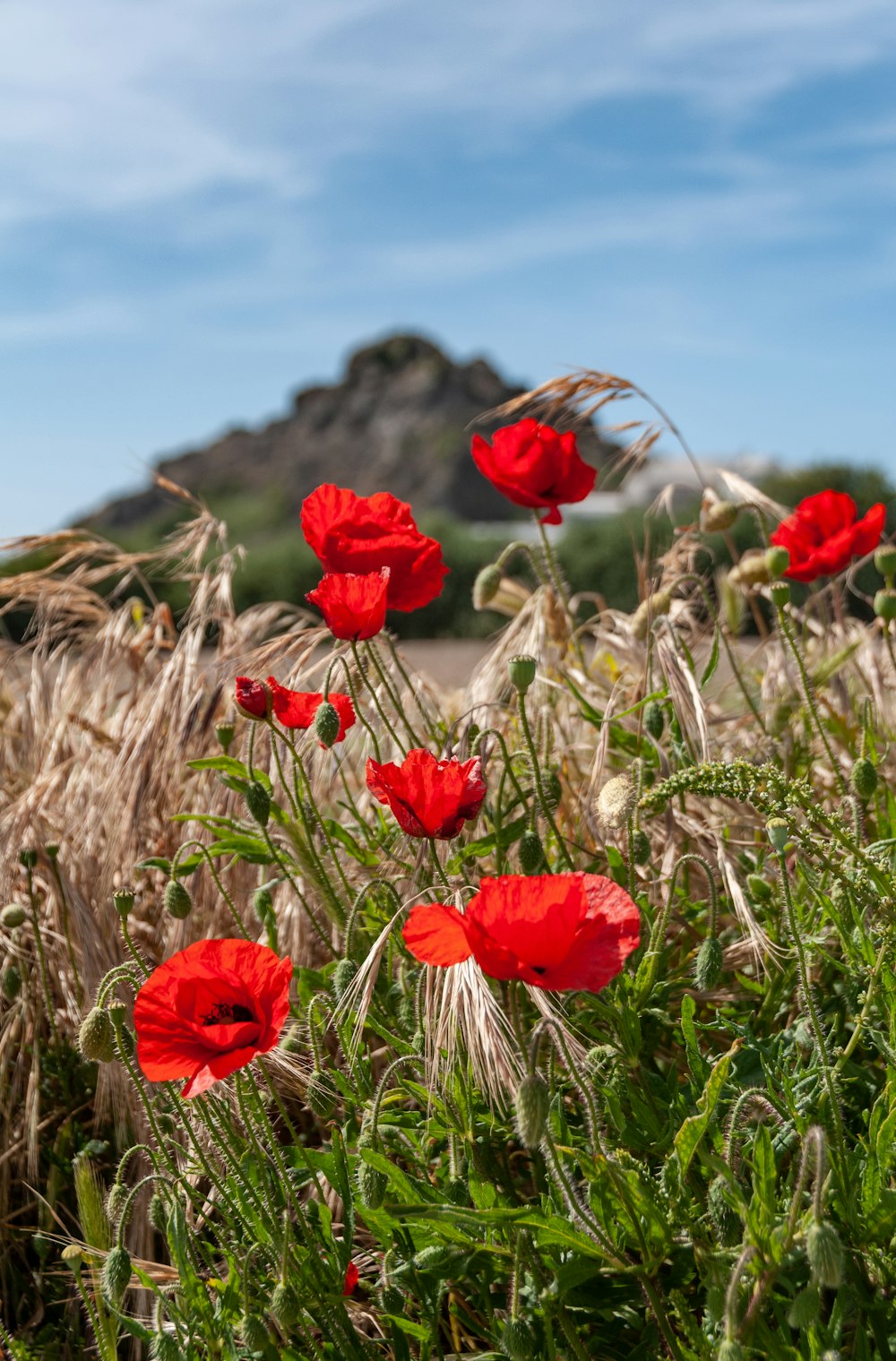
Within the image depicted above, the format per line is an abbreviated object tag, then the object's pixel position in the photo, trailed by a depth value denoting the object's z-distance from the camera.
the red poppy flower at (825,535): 0.86
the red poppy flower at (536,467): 0.80
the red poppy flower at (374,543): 0.71
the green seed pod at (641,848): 0.67
